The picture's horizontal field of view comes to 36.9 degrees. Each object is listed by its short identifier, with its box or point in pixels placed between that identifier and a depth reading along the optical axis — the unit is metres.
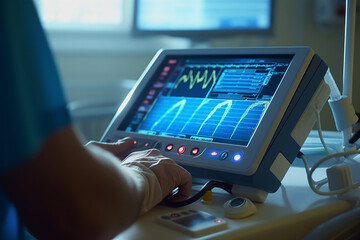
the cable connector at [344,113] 1.07
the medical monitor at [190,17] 2.27
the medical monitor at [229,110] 0.93
